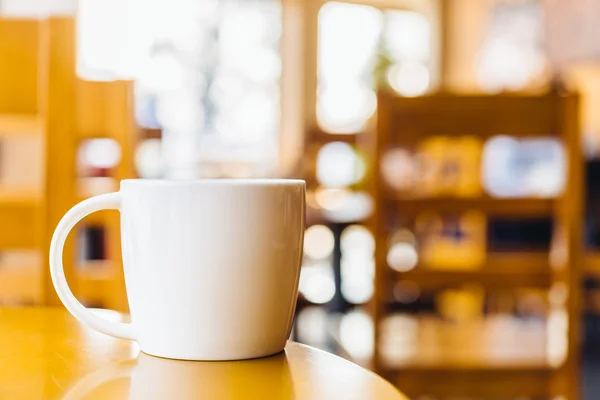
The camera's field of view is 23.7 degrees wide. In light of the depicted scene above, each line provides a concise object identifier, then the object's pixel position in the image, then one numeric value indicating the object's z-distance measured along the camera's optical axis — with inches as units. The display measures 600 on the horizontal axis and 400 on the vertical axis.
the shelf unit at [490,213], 80.1
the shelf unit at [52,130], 56.9
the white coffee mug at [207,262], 27.1
